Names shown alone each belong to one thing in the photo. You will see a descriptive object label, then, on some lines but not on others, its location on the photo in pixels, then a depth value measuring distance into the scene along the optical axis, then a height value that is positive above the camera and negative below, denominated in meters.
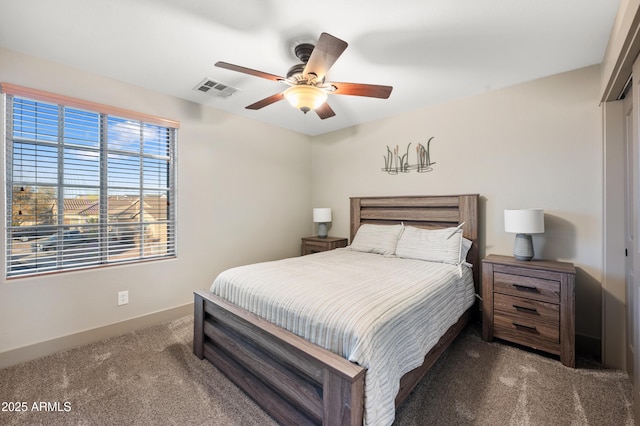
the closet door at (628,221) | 1.88 -0.07
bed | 1.22 -0.89
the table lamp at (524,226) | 2.29 -0.12
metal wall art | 3.29 +0.67
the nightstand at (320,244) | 3.82 -0.43
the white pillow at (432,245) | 2.62 -0.33
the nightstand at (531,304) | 2.07 -0.76
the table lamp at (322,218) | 4.06 -0.07
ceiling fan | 1.74 +0.96
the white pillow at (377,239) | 3.11 -0.31
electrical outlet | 2.61 -0.81
